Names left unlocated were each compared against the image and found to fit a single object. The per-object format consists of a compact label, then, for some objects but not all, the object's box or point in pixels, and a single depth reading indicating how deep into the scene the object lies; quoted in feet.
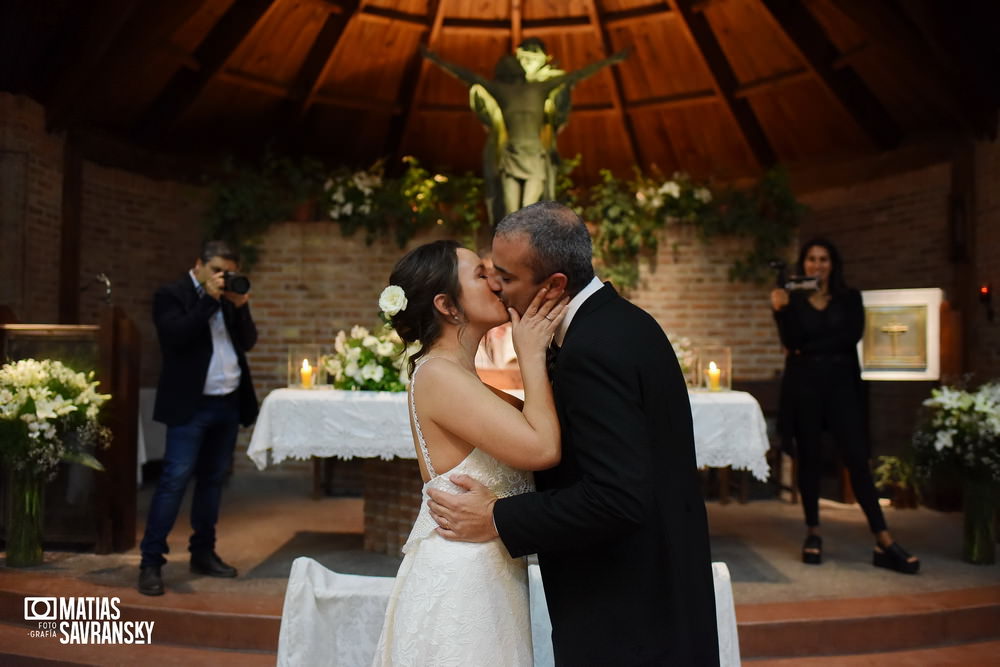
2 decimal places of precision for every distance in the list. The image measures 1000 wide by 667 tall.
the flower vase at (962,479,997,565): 14.98
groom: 5.04
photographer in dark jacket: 13.01
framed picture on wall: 20.58
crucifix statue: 21.09
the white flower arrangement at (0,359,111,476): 14.02
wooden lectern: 15.28
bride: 5.55
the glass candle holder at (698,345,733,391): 14.88
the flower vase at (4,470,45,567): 14.39
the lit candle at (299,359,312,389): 15.03
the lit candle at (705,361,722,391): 14.84
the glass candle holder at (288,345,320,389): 15.69
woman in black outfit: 14.58
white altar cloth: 13.25
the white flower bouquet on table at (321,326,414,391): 14.44
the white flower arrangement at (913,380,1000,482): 14.92
